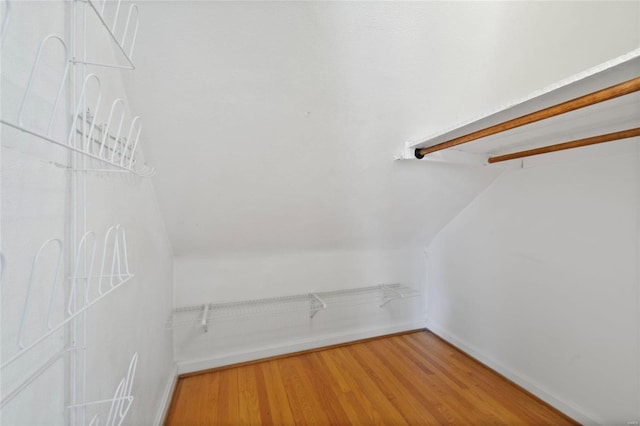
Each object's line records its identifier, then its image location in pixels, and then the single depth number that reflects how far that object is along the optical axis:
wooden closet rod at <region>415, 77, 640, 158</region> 0.76
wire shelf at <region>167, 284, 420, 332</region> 1.99
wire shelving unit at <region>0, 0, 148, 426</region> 0.50
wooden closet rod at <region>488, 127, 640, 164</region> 1.15
